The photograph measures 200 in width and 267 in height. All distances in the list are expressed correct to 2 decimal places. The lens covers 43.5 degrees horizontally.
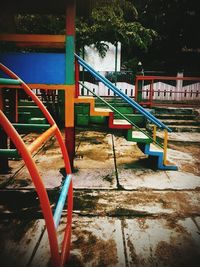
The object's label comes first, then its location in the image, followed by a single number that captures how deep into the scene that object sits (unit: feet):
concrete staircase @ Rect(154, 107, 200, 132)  30.45
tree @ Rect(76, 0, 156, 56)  26.37
